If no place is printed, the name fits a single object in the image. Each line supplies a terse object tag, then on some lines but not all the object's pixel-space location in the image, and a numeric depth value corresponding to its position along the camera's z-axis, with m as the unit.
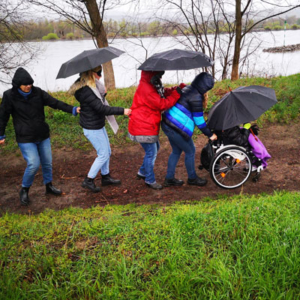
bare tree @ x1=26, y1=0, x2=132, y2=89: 8.53
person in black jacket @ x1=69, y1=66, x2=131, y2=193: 3.96
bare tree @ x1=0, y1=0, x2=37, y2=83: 8.39
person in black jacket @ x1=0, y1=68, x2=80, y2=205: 3.82
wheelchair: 4.25
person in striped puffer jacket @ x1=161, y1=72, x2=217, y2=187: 3.86
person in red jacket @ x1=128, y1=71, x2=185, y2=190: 3.87
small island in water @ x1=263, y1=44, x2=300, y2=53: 16.51
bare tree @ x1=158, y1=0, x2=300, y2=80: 10.31
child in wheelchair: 4.29
